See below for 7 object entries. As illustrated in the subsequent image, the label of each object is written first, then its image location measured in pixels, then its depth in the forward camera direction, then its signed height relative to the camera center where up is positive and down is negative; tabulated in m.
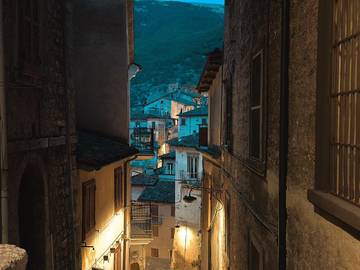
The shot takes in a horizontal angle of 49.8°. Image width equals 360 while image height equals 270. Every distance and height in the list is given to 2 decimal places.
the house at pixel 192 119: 49.00 +0.84
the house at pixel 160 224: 38.03 -9.85
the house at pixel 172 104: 72.50 +4.17
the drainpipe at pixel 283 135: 5.04 -0.13
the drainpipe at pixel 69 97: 7.99 +0.59
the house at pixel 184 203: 26.53 -5.49
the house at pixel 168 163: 46.81 -4.58
